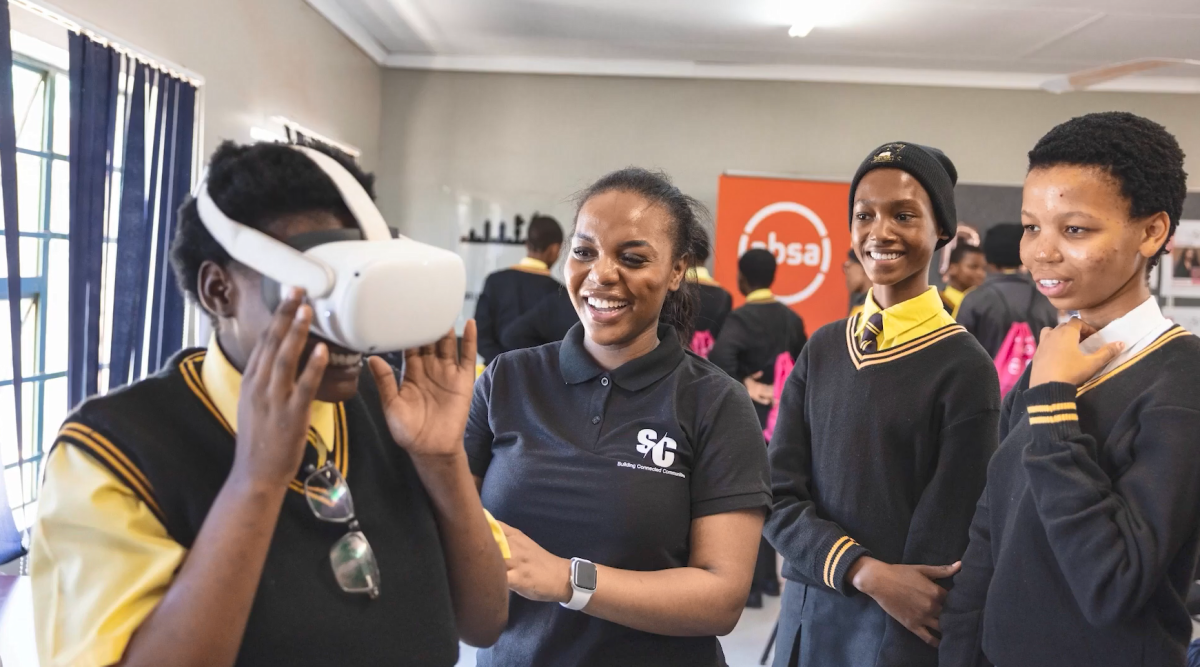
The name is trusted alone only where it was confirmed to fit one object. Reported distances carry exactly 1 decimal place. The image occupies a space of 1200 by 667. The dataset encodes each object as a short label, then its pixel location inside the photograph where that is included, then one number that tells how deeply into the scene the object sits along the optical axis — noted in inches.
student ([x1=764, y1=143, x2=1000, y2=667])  54.9
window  111.6
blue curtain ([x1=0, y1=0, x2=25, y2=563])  92.0
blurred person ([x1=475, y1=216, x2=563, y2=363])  163.2
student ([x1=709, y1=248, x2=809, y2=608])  148.6
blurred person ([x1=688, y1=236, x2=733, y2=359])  152.6
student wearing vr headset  26.7
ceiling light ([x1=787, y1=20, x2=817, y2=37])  192.2
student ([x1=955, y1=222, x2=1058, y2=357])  146.7
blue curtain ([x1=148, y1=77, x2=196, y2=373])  123.9
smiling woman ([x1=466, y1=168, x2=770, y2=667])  44.9
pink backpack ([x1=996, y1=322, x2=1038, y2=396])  144.2
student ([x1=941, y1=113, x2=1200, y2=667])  39.7
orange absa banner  225.9
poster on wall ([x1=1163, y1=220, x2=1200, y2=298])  228.8
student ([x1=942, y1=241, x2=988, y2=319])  177.5
